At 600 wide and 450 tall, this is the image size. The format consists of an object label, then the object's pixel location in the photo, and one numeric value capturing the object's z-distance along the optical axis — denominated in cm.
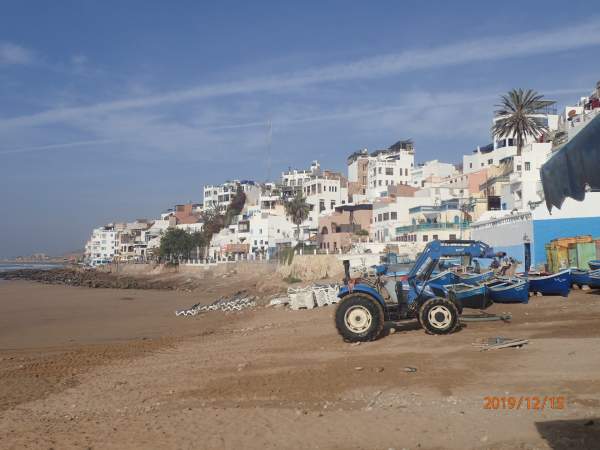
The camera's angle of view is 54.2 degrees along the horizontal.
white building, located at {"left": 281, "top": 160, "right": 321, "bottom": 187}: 10262
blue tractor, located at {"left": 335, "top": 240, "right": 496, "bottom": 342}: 1392
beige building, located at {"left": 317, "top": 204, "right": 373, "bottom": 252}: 6550
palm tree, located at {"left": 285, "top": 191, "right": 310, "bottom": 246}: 7650
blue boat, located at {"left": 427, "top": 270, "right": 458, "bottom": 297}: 1489
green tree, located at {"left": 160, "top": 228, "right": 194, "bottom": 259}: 8994
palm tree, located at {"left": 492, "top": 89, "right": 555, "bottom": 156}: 5138
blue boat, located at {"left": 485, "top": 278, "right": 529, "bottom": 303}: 1836
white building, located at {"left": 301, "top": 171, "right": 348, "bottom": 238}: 8281
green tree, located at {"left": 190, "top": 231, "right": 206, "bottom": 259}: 9344
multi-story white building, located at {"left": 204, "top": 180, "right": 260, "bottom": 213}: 10856
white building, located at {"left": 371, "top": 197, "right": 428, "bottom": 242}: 6025
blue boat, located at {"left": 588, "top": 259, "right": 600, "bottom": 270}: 2073
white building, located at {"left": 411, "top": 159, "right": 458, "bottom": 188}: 8269
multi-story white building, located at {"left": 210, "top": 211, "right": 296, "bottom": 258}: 8238
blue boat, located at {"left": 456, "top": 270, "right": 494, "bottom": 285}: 1827
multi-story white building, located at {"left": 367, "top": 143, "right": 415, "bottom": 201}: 8462
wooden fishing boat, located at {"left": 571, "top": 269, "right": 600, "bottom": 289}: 2020
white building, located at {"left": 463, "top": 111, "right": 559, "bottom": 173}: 6888
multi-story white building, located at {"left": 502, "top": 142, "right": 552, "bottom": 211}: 4144
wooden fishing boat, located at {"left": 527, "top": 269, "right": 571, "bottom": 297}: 1986
